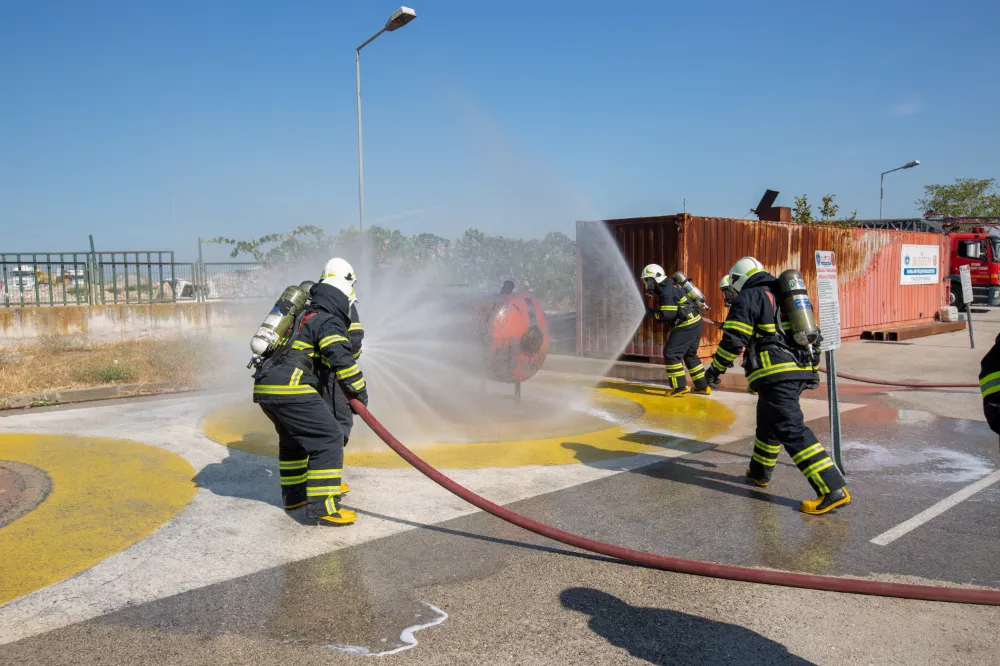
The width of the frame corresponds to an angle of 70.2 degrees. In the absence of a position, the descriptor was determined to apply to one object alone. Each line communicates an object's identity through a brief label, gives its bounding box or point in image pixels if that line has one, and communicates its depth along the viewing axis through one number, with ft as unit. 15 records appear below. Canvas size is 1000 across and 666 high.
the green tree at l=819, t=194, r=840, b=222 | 92.94
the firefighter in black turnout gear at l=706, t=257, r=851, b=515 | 16.67
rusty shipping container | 41.68
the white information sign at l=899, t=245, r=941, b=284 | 66.49
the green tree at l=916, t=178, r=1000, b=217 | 162.30
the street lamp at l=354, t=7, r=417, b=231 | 41.09
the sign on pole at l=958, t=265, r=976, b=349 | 48.25
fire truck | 84.33
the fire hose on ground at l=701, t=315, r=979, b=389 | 31.14
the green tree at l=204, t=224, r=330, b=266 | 53.36
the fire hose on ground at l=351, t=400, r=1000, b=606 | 11.69
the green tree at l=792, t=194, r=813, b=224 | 88.63
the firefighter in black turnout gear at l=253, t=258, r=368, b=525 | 15.89
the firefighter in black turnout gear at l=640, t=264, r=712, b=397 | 32.09
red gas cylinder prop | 28.76
